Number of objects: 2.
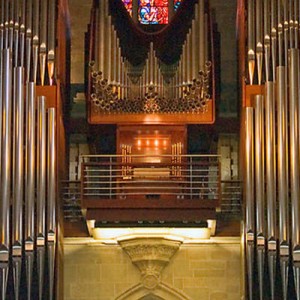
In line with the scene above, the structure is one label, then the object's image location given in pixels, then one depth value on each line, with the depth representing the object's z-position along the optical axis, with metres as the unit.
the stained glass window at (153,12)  28.39
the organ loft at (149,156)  24.78
